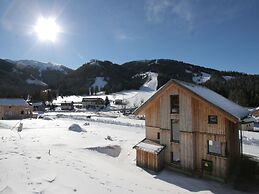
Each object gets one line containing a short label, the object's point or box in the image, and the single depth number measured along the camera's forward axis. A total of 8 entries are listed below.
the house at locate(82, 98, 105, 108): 115.17
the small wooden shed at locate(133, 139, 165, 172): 17.36
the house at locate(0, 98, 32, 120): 51.35
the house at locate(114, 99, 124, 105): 121.00
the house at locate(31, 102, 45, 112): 92.49
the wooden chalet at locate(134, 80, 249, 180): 15.83
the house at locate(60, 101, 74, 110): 104.92
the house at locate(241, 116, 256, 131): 32.82
